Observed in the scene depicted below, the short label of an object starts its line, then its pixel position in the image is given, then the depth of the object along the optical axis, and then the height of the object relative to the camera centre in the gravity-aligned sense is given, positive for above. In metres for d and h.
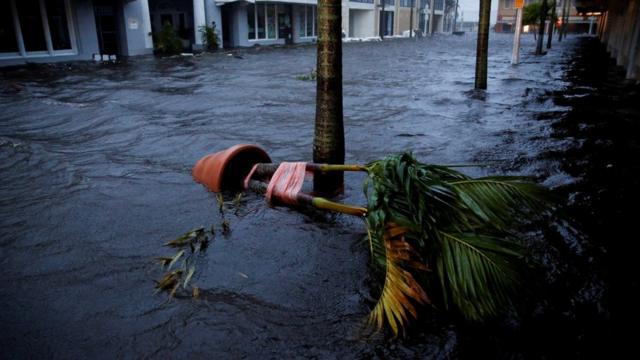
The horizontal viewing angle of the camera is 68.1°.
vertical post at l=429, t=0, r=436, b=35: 75.15 +3.47
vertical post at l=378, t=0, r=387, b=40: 56.44 +1.60
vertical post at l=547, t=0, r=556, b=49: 32.23 +0.47
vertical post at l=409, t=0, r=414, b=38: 59.69 +1.25
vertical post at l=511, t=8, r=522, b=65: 20.38 -0.14
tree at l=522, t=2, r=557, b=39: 41.66 +1.77
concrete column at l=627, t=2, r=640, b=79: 14.76 -0.57
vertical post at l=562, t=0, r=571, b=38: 49.97 +1.03
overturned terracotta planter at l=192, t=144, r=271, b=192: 5.44 -1.45
